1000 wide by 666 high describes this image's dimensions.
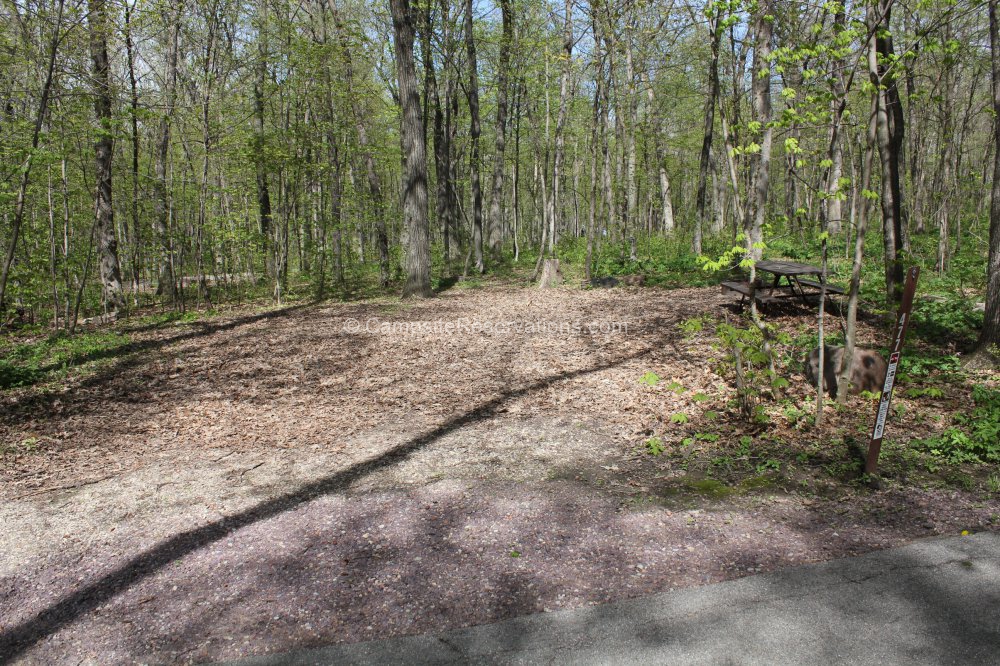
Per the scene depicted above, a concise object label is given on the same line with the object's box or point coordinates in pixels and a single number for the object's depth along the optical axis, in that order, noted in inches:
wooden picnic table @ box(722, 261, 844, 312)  309.4
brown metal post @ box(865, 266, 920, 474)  141.3
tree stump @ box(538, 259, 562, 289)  561.6
